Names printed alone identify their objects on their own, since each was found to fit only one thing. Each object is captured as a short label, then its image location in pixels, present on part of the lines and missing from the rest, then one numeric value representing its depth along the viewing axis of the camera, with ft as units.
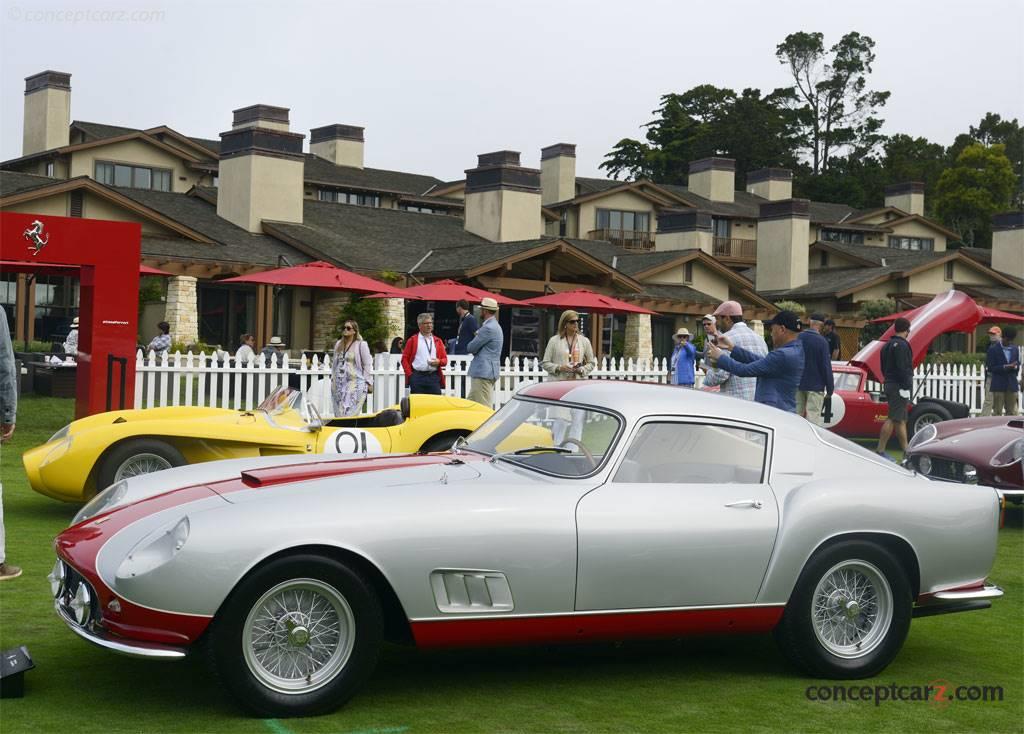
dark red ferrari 35.12
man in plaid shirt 34.99
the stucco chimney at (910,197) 238.07
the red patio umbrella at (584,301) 86.28
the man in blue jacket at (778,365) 31.58
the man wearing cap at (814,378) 41.04
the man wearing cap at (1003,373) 64.64
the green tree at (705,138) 268.21
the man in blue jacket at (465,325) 61.62
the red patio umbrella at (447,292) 84.53
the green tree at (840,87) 305.32
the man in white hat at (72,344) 72.66
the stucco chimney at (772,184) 222.07
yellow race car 30.19
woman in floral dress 44.73
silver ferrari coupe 15.98
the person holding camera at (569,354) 46.52
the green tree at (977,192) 257.14
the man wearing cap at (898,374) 49.42
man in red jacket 49.11
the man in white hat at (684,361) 56.44
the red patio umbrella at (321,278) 73.61
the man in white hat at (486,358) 48.85
